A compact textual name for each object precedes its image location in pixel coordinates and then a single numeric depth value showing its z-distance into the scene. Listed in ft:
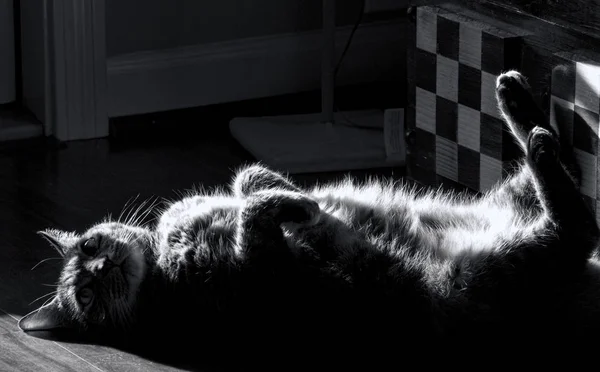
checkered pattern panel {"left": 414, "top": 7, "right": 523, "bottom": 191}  8.09
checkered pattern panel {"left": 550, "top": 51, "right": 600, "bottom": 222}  7.29
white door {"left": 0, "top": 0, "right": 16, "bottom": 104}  11.17
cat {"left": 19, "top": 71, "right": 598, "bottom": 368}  6.56
